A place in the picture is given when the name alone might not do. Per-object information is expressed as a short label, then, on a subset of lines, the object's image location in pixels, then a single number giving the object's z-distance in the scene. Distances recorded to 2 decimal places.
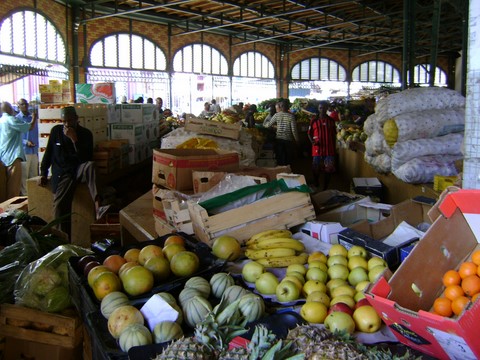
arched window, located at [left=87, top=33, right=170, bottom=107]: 15.38
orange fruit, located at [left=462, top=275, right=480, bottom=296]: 1.91
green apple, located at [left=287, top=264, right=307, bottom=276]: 2.47
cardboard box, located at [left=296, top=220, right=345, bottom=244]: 3.00
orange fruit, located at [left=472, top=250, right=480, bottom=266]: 2.02
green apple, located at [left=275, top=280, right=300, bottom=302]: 2.25
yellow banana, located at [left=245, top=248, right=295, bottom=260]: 2.71
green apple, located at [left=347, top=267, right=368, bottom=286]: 2.36
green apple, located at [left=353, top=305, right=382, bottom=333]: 1.96
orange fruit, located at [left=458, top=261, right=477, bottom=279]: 1.99
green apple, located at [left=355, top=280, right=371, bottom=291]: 2.25
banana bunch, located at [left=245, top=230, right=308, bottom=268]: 2.66
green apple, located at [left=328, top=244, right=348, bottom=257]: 2.59
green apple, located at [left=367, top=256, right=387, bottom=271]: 2.38
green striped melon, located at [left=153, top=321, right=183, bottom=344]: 1.93
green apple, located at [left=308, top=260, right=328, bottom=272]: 2.49
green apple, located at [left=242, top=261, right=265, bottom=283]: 2.48
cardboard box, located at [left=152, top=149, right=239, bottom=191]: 4.08
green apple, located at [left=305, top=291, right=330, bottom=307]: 2.14
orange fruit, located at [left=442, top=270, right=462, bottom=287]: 2.00
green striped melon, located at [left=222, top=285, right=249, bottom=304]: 2.15
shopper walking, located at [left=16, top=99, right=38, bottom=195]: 8.65
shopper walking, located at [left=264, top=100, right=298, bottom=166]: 9.08
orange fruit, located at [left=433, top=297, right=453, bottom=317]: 1.88
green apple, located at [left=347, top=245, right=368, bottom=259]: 2.54
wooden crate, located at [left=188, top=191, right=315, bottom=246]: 3.01
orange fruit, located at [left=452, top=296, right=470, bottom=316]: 1.82
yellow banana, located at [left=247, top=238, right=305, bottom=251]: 2.81
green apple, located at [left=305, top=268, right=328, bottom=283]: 2.39
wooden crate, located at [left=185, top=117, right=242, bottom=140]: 6.28
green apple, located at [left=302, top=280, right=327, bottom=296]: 2.27
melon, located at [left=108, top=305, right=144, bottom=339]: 1.99
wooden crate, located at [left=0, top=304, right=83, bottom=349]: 2.78
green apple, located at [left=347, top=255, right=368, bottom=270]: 2.45
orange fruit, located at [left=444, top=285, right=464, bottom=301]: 1.90
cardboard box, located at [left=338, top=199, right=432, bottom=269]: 2.51
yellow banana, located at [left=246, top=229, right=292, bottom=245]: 2.97
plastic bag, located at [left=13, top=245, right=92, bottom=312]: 2.81
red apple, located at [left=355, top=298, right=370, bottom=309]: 2.06
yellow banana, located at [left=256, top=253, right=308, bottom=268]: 2.64
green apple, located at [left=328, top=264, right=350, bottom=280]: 2.42
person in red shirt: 8.46
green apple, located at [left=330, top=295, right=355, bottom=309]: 2.13
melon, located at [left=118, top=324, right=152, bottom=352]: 1.87
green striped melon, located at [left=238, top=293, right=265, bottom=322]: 1.98
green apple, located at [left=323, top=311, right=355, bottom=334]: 1.91
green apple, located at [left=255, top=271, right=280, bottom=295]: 2.34
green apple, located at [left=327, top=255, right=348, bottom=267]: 2.52
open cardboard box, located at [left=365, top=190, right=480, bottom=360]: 1.60
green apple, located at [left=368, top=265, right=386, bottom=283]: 2.32
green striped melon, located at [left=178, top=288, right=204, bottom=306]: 2.17
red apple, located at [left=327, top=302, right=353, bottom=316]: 2.04
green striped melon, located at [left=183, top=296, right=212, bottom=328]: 2.06
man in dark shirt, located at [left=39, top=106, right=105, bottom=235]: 5.73
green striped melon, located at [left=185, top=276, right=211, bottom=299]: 2.26
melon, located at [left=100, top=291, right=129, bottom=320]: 2.14
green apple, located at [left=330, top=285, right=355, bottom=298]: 2.22
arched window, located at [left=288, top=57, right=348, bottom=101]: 23.62
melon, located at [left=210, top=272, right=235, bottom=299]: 2.31
